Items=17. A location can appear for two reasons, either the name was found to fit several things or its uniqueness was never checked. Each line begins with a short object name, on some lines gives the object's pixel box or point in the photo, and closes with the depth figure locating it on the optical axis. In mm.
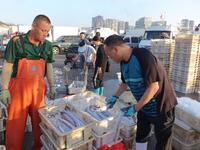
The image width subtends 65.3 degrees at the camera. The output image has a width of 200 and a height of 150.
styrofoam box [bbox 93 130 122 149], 2104
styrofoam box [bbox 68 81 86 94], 4617
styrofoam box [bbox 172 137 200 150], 2632
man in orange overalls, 2137
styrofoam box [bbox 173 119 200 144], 2604
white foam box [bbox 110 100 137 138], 2288
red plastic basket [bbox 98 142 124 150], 1766
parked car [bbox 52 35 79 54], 14179
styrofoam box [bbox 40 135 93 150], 2048
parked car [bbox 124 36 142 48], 13074
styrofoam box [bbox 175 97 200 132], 2565
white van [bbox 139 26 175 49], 9878
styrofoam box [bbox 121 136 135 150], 2329
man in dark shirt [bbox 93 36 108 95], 3876
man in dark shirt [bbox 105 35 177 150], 1740
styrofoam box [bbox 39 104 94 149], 1930
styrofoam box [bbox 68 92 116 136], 2088
